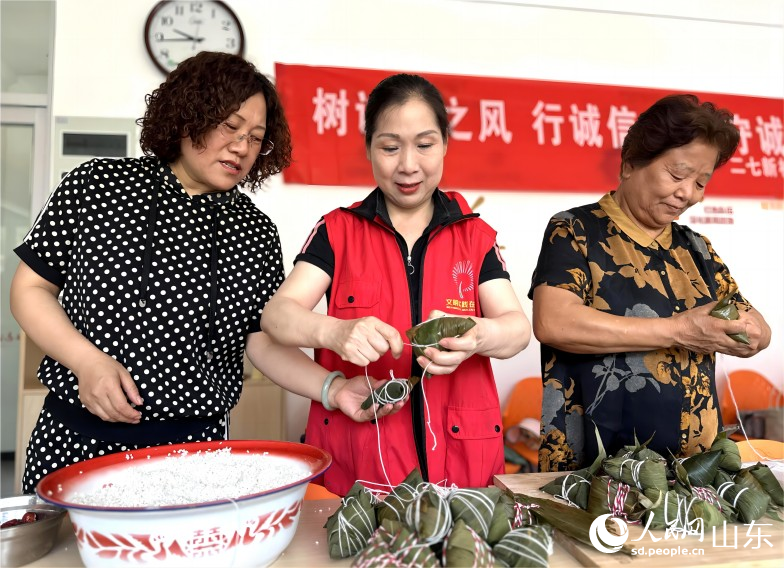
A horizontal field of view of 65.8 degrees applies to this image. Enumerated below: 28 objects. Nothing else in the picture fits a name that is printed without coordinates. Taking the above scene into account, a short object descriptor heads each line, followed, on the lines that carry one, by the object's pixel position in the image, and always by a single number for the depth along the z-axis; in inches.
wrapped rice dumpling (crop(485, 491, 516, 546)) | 39.6
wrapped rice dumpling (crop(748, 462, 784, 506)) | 49.5
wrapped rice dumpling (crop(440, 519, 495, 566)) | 36.7
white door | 162.7
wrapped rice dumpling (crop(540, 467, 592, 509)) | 48.9
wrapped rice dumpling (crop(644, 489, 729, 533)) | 44.3
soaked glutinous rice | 37.9
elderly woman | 58.9
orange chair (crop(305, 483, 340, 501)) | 53.8
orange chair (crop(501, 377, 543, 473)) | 133.6
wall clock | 124.1
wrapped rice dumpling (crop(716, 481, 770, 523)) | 46.4
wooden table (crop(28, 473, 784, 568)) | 39.9
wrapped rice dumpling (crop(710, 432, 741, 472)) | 51.0
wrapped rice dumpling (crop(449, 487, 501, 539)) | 39.2
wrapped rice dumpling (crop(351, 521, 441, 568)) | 36.2
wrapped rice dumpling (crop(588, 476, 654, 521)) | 45.5
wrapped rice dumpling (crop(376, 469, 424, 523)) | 40.7
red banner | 128.7
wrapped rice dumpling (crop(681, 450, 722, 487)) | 50.3
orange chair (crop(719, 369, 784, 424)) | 141.3
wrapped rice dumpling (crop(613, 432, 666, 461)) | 50.1
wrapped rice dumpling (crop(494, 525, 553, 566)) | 37.8
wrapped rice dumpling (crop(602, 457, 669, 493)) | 46.5
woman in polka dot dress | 53.7
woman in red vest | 54.2
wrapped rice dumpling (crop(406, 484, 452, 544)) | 37.6
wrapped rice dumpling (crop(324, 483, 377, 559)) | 40.2
